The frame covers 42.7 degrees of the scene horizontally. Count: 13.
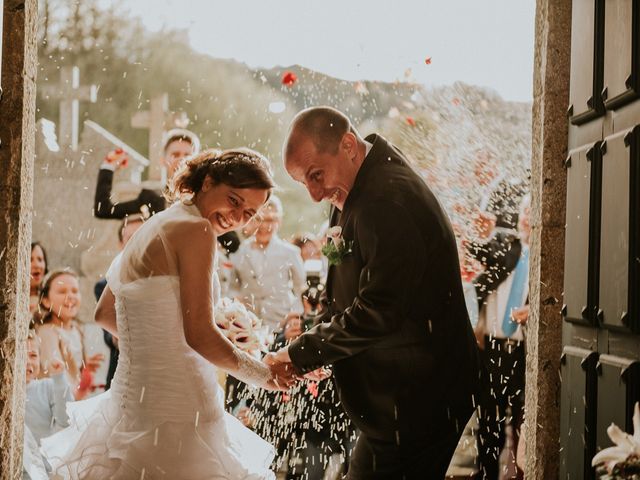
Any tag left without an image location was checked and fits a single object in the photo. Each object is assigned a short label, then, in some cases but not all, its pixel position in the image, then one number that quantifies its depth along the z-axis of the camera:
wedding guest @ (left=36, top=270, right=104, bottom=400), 5.11
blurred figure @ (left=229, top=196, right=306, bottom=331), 5.35
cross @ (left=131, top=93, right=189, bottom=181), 7.49
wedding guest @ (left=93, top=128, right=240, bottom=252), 5.31
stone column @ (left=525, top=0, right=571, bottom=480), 3.51
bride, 2.58
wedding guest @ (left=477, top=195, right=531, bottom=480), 4.83
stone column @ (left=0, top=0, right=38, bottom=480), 3.29
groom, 2.83
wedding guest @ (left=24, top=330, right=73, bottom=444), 4.47
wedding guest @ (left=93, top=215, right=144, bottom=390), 5.00
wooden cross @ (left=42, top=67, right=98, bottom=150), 7.14
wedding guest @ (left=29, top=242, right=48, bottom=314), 5.42
